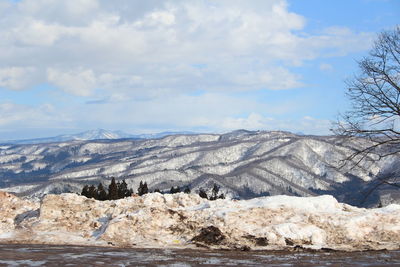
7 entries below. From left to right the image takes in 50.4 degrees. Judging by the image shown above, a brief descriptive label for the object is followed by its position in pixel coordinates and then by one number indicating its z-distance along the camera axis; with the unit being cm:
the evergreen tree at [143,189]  11255
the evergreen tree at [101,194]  9875
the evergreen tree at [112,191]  10119
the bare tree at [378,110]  2091
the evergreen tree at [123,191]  11381
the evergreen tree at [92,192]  9888
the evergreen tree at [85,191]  10116
